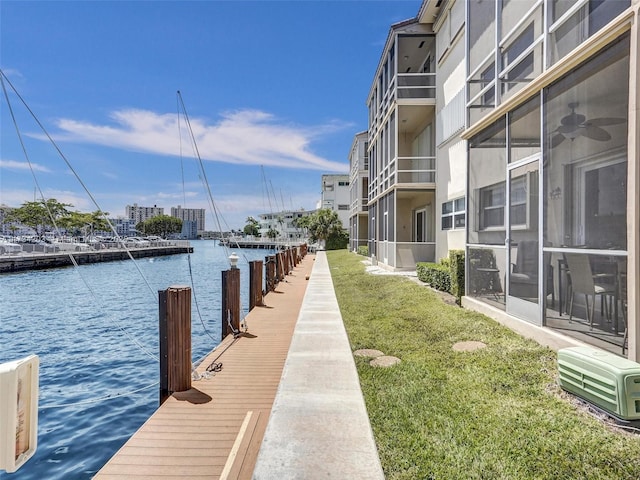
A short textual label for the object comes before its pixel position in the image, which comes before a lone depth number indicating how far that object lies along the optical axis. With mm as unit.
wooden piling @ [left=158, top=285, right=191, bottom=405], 4695
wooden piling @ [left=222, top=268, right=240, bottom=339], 7512
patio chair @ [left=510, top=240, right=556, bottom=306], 5586
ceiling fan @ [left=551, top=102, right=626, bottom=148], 4559
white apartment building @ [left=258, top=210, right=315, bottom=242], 98275
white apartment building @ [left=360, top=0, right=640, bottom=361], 4254
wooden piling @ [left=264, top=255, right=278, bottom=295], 13523
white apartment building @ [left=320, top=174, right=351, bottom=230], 61806
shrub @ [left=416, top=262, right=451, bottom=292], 10695
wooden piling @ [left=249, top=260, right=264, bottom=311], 10539
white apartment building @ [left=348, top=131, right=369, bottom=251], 34094
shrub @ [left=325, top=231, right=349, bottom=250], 45969
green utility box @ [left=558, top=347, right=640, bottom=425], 3420
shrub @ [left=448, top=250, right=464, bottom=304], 9008
